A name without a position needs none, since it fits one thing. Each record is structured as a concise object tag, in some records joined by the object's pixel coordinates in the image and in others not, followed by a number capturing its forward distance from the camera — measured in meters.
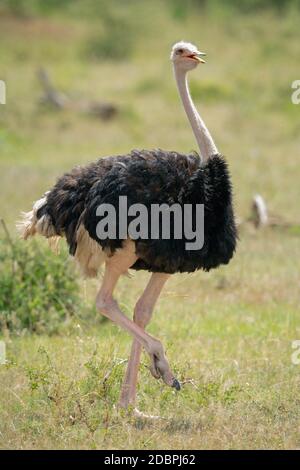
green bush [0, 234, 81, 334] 14.23
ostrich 10.45
